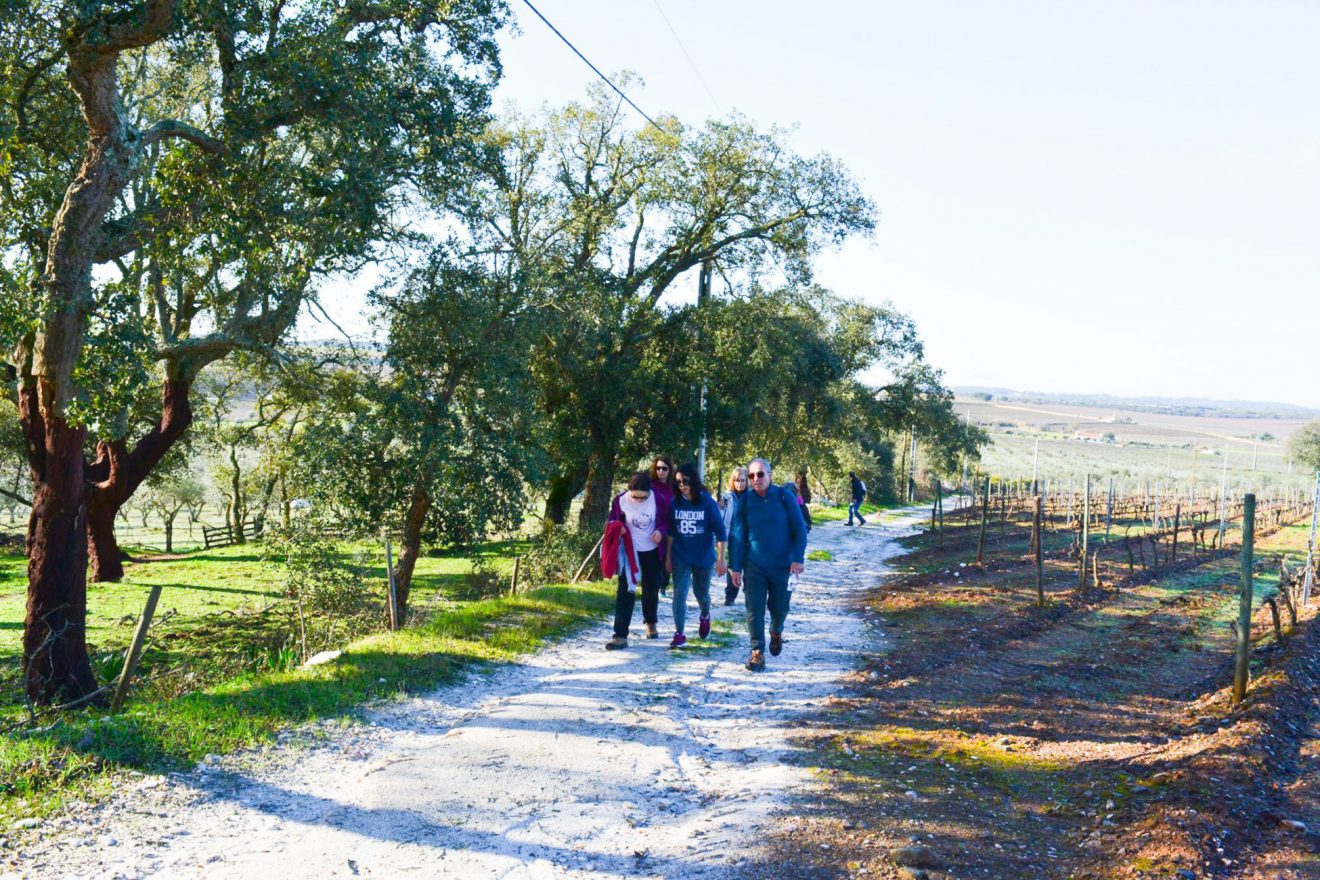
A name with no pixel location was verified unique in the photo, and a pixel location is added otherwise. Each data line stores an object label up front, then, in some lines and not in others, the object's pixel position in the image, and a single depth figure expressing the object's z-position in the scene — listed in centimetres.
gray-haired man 866
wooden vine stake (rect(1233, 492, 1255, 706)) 770
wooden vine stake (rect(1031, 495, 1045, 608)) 1378
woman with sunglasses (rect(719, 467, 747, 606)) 909
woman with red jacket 925
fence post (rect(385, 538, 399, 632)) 986
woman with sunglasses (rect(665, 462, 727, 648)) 944
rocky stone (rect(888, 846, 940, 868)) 444
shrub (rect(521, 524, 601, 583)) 1788
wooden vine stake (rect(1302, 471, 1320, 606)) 1523
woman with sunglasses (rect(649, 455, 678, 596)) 944
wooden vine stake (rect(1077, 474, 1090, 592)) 1545
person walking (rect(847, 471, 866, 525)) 3353
